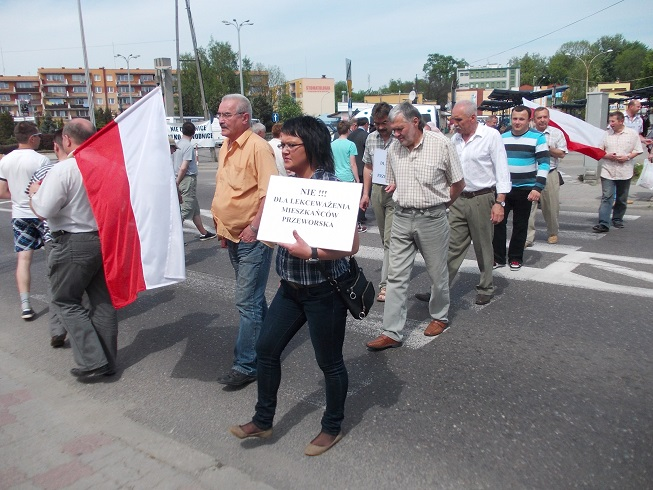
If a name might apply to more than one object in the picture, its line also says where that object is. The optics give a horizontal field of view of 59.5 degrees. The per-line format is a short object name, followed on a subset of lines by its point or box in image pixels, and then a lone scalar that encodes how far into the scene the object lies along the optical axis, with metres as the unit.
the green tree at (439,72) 126.26
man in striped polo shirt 6.39
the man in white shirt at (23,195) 5.54
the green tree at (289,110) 61.16
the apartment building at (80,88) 135.00
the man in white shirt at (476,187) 5.32
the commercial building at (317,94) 103.12
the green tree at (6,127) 55.44
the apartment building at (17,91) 137.12
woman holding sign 2.98
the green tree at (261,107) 60.56
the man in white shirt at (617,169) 8.91
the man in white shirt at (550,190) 8.00
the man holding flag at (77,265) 3.96
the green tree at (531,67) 125.12
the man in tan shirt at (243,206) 3.75
